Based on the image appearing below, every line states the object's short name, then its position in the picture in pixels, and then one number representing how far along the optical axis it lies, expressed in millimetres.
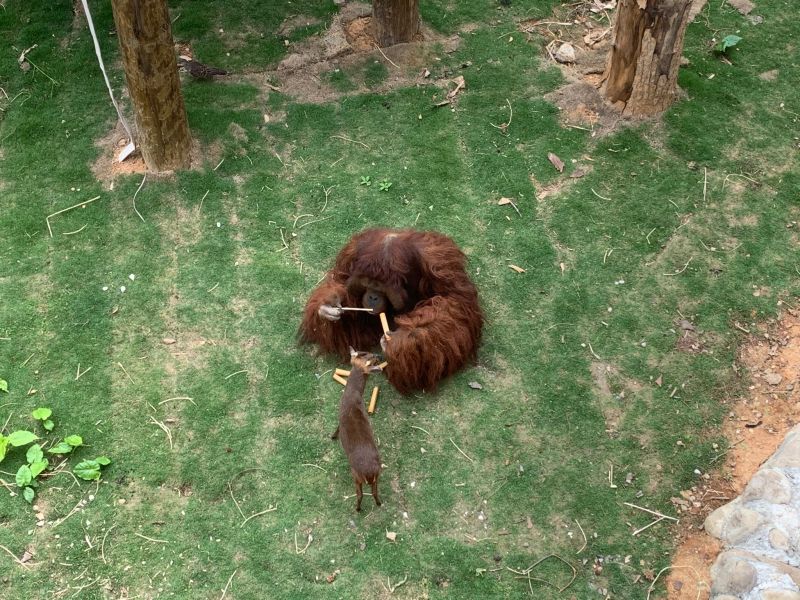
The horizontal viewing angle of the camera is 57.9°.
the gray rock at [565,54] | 5793
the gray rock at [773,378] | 3949
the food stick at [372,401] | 3910
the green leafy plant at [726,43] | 5746
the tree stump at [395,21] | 5703
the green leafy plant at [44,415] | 3756
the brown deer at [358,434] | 3270
